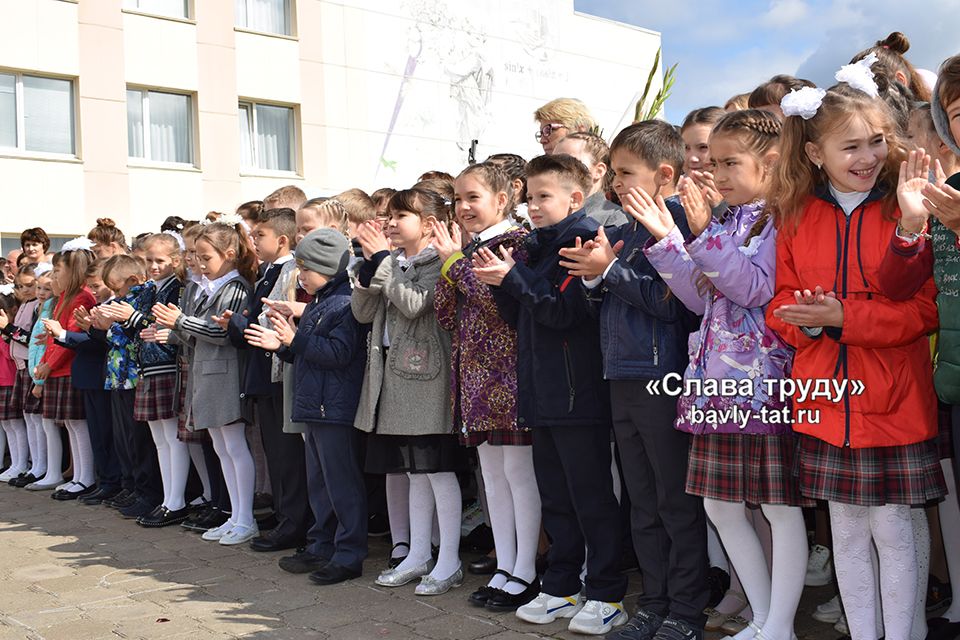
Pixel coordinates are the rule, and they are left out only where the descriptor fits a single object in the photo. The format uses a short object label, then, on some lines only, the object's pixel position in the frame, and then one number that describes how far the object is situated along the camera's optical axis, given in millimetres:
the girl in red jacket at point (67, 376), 7945
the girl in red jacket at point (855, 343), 2994
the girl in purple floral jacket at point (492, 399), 4230
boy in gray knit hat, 4945
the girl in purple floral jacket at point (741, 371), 3275
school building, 16188
